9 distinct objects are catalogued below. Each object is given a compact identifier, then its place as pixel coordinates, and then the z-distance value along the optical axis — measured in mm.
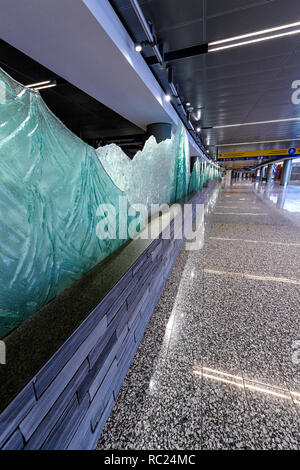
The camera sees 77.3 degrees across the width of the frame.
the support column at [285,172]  17234
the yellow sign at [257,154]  14628
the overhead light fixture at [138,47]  2874
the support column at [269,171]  22361
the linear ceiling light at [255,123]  7608
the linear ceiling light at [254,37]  2826
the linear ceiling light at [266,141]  11828
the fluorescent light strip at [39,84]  4166
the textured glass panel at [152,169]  1397
